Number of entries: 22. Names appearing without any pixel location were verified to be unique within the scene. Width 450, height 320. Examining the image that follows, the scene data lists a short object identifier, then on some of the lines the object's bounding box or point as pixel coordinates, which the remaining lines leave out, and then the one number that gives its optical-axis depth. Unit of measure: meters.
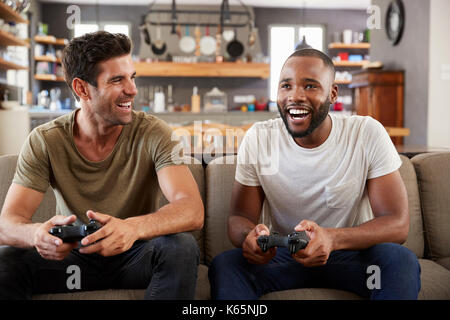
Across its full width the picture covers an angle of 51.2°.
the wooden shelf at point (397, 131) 3.80
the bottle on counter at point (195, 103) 7.40
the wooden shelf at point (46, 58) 7.47
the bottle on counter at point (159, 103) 7.09
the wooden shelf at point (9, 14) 4.02
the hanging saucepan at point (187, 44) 7.22
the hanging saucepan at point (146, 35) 5.62
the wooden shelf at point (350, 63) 8.27
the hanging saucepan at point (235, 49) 6.94
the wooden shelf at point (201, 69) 7.48
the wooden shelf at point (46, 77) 7.48
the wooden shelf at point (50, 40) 7.47
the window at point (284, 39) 8.33
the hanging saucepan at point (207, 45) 7.60
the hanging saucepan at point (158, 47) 6.92
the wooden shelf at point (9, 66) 4.57
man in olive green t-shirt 1.22
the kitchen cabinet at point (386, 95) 5.49
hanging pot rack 7.91
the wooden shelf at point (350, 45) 8.24
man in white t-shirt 1.28
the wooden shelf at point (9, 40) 4.26
